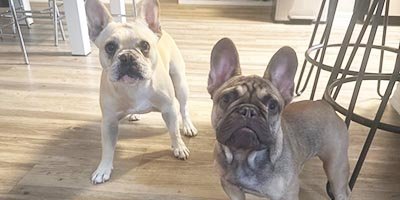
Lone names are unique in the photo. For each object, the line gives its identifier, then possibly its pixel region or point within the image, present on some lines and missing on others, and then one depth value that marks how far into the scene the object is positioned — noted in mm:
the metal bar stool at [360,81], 1254
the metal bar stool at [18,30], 2791
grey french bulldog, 979
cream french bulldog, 1374
